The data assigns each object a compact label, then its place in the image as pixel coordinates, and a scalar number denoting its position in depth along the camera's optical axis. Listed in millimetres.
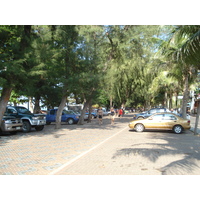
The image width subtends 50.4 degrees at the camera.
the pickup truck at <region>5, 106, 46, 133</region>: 15672
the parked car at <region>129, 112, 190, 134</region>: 14922
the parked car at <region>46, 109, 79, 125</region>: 23219
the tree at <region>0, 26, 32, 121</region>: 11383
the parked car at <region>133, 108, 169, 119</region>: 23005
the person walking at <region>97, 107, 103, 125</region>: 20609
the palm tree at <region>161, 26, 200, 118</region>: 7977
